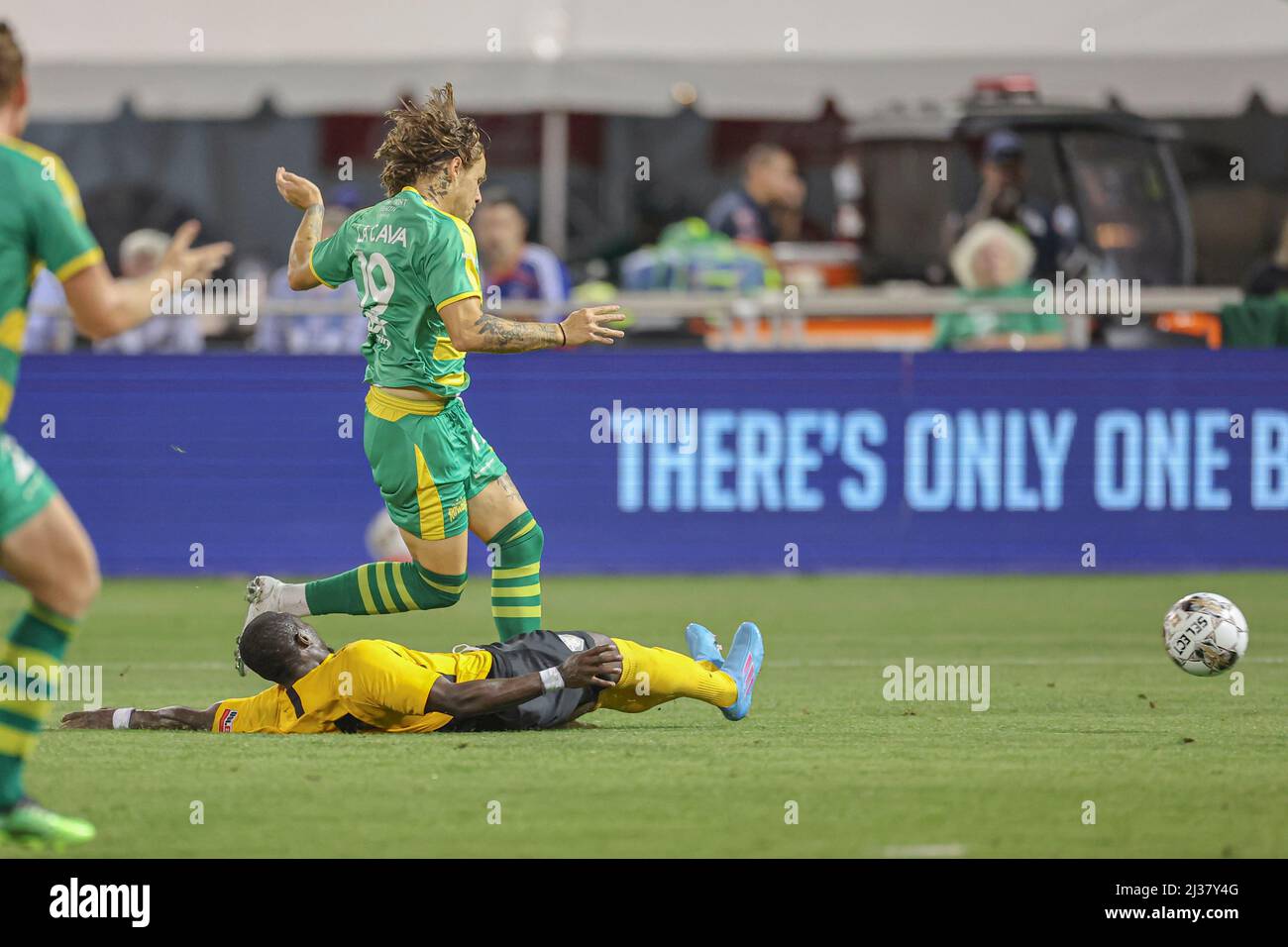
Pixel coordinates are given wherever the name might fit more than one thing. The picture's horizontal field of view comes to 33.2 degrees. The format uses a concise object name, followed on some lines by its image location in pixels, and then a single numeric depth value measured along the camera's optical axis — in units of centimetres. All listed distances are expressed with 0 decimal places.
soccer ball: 920
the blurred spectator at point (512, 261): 1515
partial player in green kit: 564
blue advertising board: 1434
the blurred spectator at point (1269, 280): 1536
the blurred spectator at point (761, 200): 1720
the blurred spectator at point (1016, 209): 1711
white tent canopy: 1962
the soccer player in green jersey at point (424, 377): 785
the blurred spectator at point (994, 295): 1505
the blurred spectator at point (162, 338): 1573
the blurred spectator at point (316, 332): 1520
